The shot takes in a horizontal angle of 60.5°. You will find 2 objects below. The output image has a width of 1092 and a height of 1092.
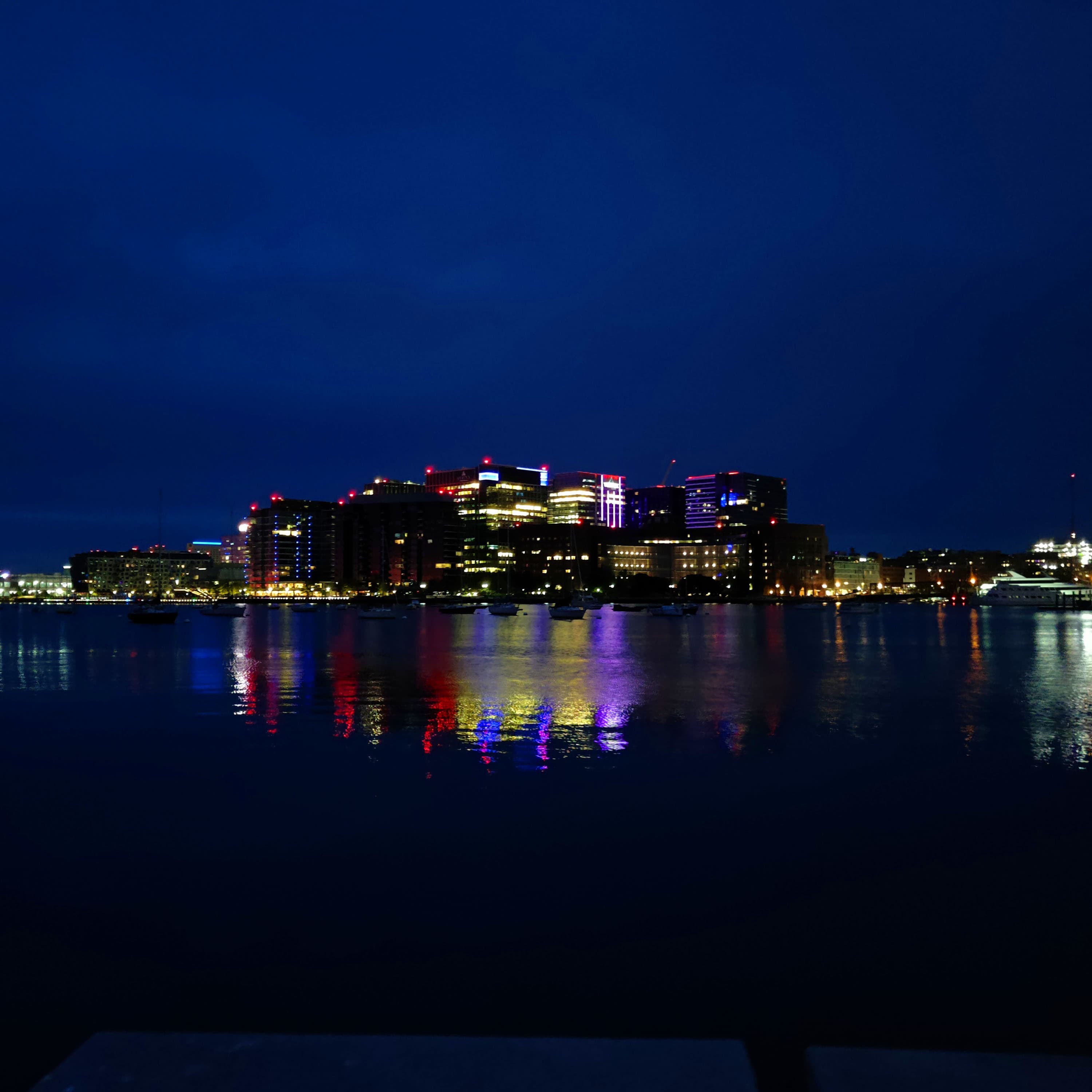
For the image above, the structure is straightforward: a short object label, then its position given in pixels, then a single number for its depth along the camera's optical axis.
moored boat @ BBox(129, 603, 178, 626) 114.50
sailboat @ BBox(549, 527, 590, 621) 125.31
